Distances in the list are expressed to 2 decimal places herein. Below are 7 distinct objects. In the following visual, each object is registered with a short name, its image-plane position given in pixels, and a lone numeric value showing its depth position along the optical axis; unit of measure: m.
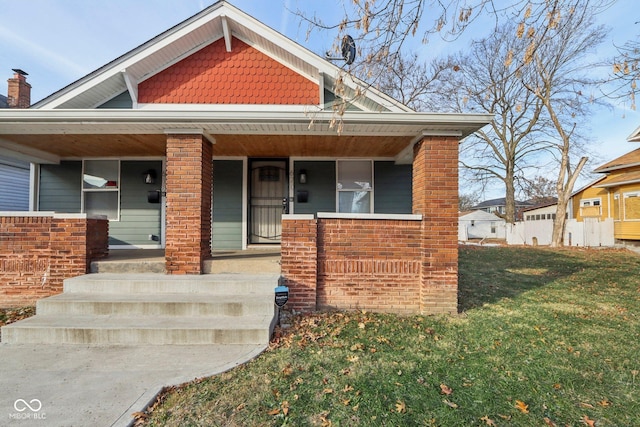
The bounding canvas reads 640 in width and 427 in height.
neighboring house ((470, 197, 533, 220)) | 49.58
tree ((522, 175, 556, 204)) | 23.31
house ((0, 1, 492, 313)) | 4.64
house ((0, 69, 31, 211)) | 9.99
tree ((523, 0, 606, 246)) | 15.30
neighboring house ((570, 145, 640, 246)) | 13.80
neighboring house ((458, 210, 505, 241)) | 30.40
